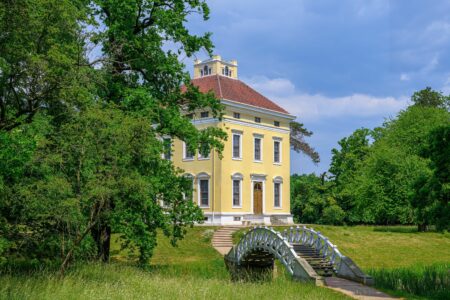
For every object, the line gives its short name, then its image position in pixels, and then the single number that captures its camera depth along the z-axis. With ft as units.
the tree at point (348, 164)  193.36
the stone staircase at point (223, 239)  117.33
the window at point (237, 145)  146.10
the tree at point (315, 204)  188.96
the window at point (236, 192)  144.87
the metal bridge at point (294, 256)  78.74
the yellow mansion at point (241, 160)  142.20
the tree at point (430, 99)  221.25
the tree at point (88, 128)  54.54
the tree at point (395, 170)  157.79
